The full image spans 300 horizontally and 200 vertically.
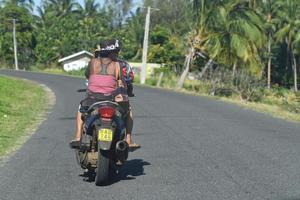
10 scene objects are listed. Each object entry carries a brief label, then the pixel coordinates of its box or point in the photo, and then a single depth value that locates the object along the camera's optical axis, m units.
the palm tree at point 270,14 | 62.78
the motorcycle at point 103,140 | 7.23
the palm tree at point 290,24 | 62.50
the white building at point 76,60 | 73.19
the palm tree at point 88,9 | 86.12
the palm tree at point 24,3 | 88.94
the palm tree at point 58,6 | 83.75
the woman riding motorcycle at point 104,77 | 7.80
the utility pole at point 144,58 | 43.69
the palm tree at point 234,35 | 37.00
